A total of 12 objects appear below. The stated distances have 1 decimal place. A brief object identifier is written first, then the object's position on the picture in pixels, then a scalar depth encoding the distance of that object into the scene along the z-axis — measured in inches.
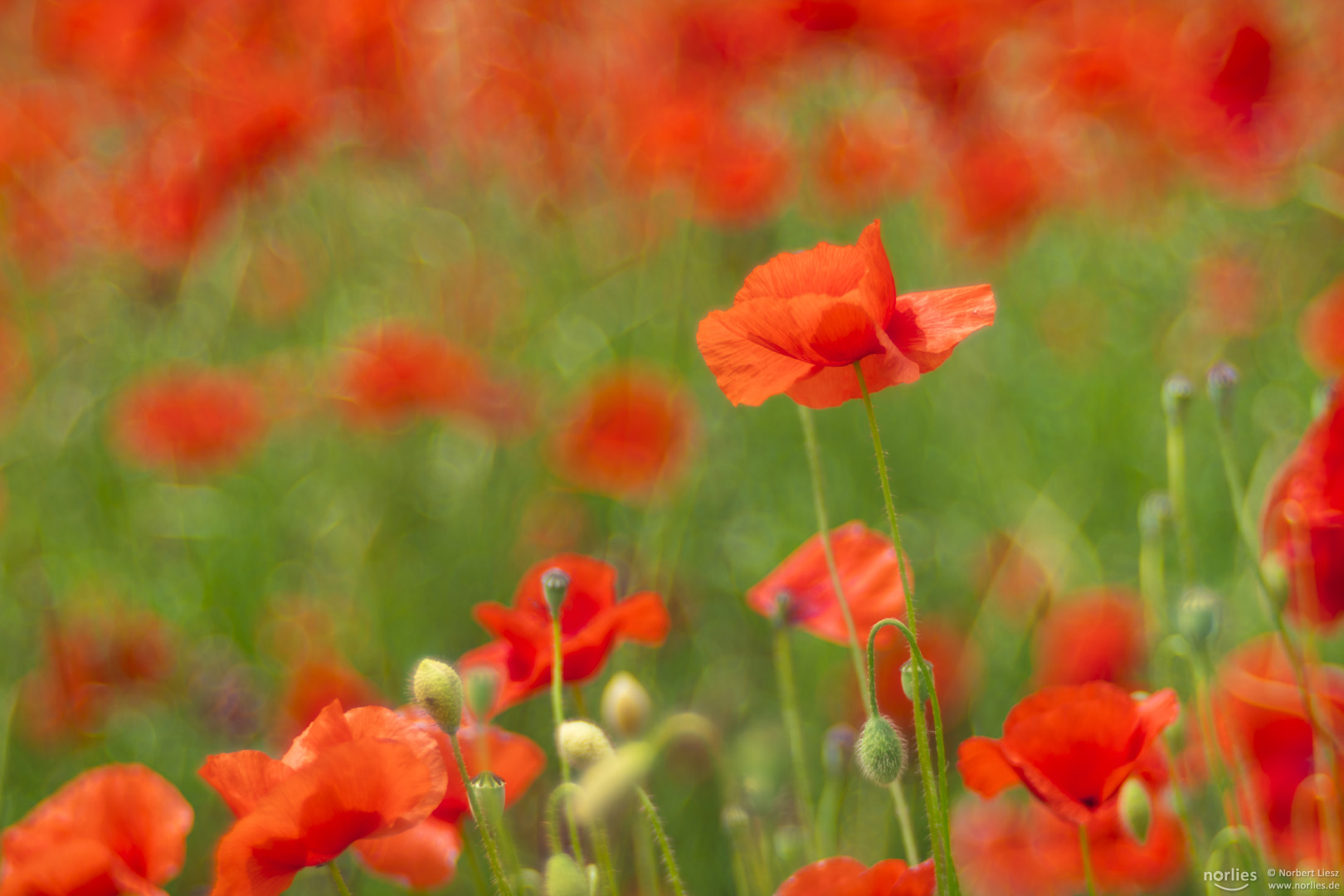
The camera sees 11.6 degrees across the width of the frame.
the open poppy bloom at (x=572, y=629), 70.9
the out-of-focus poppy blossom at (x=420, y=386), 129.3
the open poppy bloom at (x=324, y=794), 67.6
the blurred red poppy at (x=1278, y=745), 72.3
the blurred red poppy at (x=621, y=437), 133.3
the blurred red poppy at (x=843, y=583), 71.9
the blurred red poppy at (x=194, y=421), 139.0
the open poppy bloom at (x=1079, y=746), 68.4
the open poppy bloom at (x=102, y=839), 68.8
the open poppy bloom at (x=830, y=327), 68.5
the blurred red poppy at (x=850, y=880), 67.6
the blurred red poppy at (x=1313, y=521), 70.2
